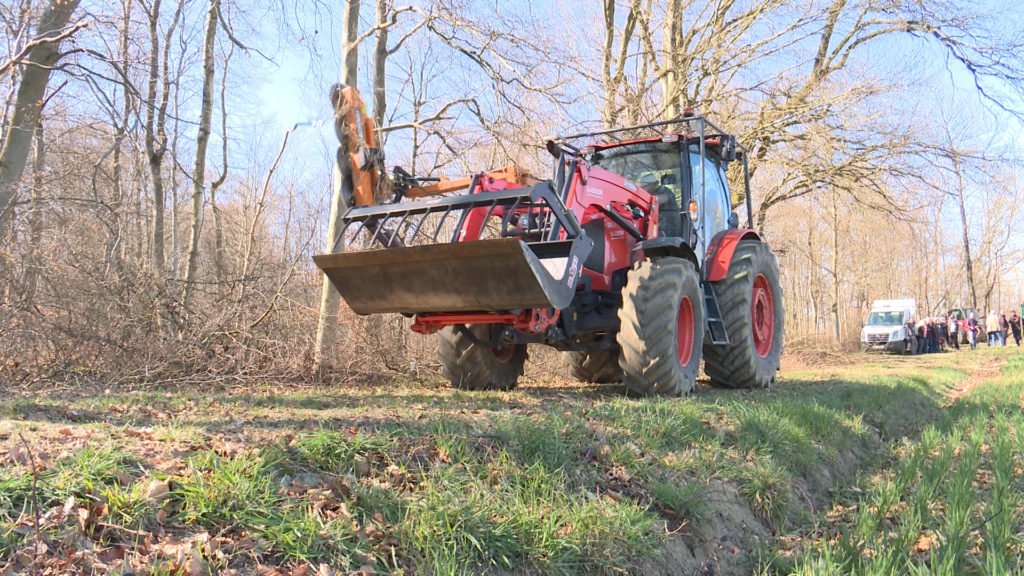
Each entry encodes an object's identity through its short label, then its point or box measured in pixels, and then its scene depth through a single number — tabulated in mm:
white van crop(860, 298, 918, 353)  27312
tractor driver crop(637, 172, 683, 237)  7129
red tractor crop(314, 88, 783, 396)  5215
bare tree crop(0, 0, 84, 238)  6363
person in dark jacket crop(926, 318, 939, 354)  29125
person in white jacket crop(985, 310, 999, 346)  28016
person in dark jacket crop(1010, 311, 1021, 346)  27125
